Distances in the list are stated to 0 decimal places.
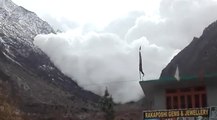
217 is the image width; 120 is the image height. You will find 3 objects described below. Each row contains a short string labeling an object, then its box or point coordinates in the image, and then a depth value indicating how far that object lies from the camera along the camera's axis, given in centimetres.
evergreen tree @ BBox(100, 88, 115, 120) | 11389
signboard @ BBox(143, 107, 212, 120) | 3681
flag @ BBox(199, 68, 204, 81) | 3783
